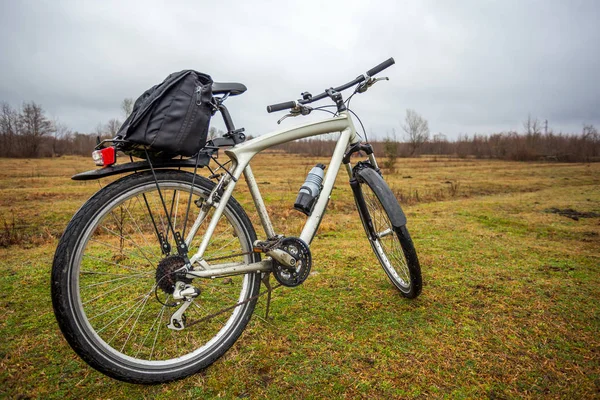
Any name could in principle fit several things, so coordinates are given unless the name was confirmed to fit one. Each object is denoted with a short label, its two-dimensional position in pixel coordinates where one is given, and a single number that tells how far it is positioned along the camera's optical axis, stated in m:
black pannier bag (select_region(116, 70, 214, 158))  1.94
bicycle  1.84
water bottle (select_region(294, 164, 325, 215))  2.69
